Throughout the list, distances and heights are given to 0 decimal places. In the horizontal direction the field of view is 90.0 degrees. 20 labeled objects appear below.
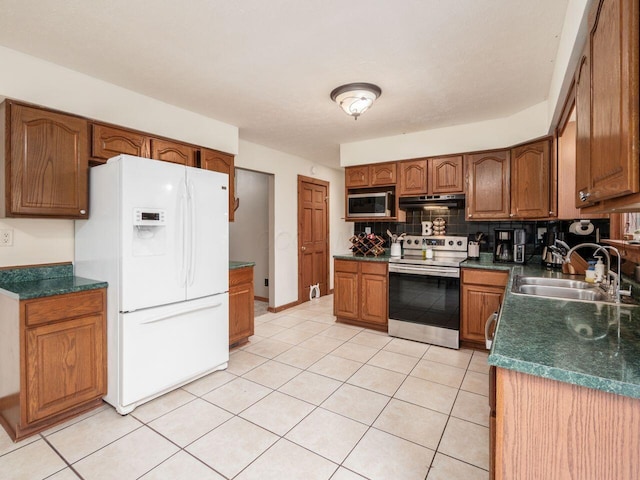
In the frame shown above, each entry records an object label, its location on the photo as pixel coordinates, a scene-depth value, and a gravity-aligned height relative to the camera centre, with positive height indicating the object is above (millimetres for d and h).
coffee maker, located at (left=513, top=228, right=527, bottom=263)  3270 -65
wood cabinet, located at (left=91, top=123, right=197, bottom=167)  2449 +789
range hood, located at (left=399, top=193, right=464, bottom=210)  3588 +446
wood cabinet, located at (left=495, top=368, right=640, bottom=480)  868 -552
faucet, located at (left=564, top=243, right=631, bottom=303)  1629 -261
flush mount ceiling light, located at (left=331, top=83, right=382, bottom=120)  2605 +1195
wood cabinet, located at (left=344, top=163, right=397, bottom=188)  3992 +832
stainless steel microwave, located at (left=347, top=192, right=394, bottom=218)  3959 +448
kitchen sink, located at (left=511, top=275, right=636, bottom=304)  2011 -330
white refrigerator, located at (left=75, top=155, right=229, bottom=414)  2129 -204
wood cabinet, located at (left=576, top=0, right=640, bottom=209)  769 +393
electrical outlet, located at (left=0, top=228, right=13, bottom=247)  2203 +12
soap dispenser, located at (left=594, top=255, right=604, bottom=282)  2099 -198
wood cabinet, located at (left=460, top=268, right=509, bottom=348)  3064 -579
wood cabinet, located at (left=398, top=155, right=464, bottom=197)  3574 +739
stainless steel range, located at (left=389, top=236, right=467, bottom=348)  3275 -604
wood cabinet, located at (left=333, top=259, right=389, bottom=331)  3748 -655
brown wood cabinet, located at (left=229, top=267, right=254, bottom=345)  3176 -676
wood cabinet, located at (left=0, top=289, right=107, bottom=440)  1879 -763
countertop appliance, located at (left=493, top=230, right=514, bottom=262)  3383 -68
